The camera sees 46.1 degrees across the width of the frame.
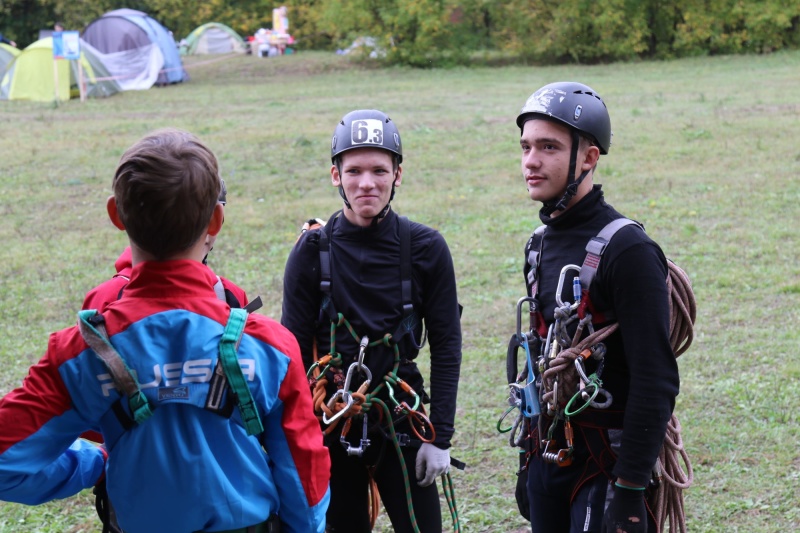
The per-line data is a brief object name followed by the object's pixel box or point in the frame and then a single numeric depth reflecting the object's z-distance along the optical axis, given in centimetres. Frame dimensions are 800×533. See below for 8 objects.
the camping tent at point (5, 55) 2854
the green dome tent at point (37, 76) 2642
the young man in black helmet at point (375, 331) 362
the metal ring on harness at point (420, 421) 363
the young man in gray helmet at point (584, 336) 295
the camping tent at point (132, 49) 3064
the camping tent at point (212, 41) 4734
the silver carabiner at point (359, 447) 357
